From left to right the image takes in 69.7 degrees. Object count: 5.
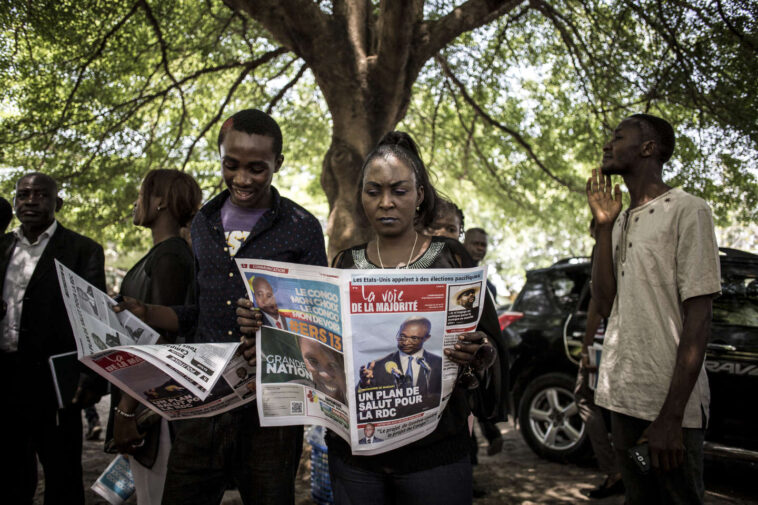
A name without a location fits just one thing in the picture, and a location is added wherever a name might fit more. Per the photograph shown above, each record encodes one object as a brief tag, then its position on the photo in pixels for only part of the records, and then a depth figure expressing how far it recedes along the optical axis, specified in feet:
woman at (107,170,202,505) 7.39
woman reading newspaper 5.64
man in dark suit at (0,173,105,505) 10.30
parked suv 13.32
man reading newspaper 6.53
